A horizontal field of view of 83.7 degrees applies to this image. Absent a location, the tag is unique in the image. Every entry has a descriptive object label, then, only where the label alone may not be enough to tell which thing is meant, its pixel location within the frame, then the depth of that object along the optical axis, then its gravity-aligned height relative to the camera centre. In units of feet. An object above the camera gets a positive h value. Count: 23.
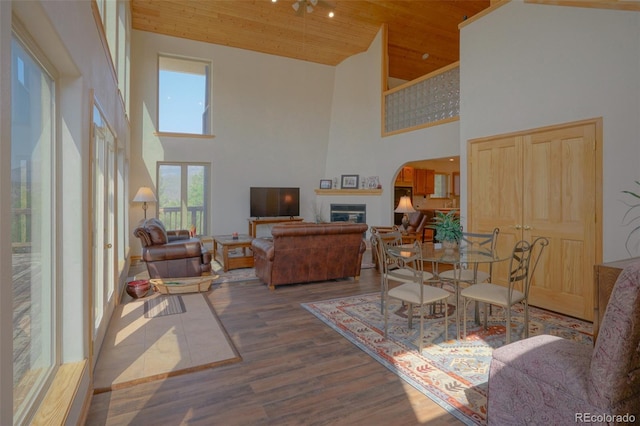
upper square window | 25.82 +8.51
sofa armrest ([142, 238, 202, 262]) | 17.03 -1.99
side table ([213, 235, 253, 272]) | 20.02 -2.58
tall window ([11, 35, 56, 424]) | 5.20 -0.26
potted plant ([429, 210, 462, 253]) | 11.69 -0.59
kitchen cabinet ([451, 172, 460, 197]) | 38.29 +3.11
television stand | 27.14 -0.80
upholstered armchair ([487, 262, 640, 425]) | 4.78 -2.56
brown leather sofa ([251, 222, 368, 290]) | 16.03 -1.96
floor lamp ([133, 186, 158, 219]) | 22.71 +0.91
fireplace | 28.68 -0.18
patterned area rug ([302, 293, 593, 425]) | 7.79 -3.83
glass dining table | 10.63 -1.42
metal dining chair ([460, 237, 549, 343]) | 9.71 -2.37
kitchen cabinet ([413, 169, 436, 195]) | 35.58 +2.96
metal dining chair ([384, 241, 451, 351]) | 10.17 -2.37
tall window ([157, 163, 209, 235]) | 25.81 +1.12
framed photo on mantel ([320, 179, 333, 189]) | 30.40 +2.35
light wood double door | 12.03 +0.37
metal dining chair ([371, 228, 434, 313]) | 11.12 -1.63
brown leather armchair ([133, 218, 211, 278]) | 17.08 -2.19
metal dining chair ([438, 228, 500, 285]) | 12.20 -2.27
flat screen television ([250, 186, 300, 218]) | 27.73 +0.69
